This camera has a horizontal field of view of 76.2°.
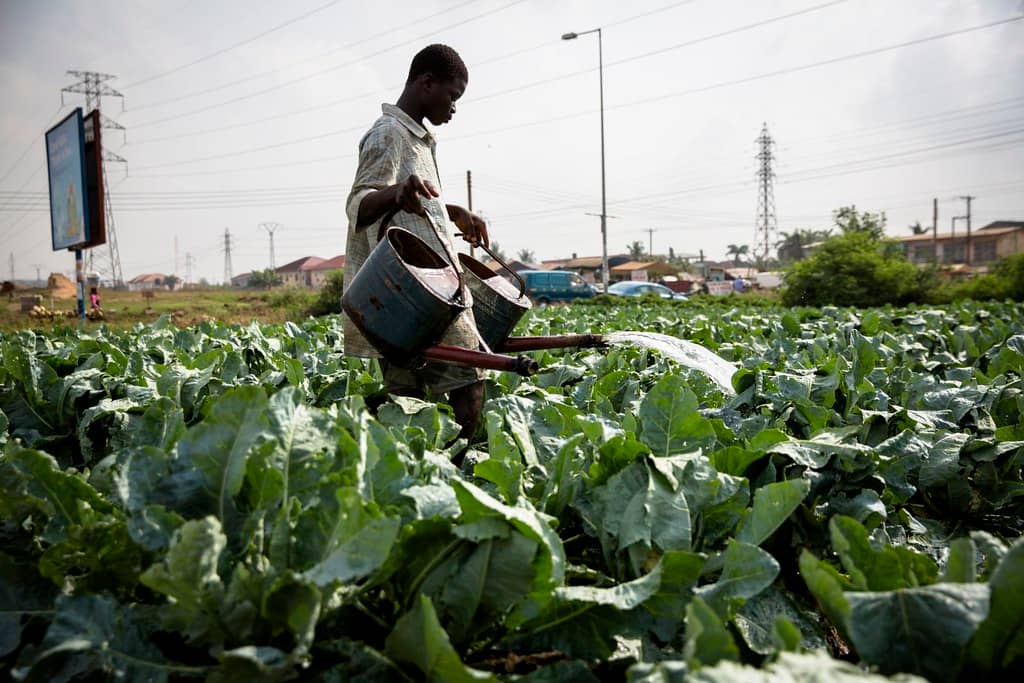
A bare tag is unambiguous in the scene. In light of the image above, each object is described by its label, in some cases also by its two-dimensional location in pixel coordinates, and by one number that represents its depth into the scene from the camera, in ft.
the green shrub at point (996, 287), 71.97
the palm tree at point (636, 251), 375.90
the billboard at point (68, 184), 53.57
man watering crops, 9.23
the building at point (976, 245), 245.24
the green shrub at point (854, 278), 75.46
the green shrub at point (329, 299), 91.84
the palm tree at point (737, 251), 403.54
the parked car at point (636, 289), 118.70
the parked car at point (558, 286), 115.96
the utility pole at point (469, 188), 132.46
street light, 101.40
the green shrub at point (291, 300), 104.13
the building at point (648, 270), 244.22
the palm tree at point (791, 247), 354.13
